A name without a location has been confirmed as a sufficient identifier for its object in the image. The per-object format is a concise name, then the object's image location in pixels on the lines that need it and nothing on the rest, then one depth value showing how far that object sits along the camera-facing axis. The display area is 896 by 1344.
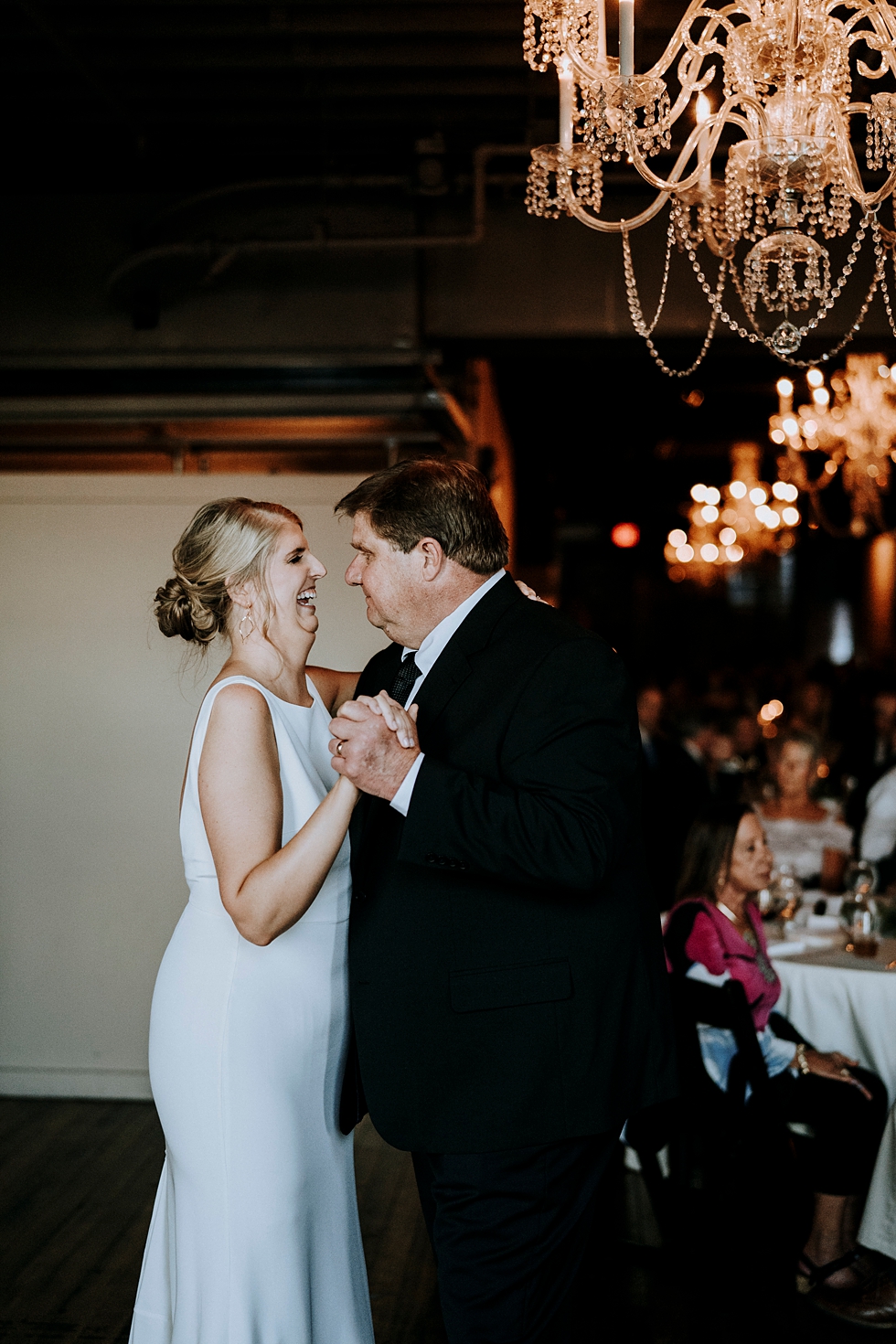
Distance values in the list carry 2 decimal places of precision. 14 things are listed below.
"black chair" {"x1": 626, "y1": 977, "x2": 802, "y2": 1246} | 3.20
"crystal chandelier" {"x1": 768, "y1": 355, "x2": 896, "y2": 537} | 7.11
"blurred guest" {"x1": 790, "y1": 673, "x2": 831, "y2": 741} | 9.49
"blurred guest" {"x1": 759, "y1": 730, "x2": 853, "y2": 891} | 5.36
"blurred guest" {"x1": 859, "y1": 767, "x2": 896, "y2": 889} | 5.60
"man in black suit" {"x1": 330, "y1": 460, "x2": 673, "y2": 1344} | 1.85
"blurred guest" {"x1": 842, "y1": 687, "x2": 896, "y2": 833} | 6.47
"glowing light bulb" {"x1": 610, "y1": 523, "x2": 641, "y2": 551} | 14.20
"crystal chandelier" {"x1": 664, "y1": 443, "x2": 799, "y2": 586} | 10.43
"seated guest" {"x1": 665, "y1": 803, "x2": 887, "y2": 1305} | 3.27
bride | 2.06
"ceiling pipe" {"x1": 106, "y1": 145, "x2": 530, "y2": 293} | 4.47
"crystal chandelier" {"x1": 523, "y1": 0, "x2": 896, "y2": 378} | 2.57
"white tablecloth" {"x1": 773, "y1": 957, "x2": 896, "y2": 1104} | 3.62
